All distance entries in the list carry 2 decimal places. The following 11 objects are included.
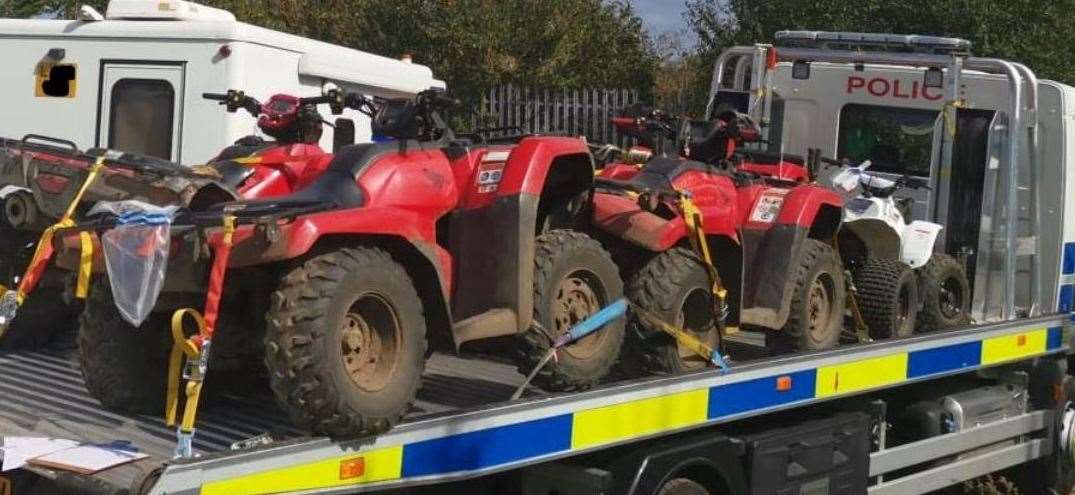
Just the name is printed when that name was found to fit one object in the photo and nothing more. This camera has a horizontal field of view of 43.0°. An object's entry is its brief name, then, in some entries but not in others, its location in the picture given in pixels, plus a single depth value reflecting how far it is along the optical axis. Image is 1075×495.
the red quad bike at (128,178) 5.24
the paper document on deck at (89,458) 3.80
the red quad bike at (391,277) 4.15
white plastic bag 4.07
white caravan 7.86
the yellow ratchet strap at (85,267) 4.18
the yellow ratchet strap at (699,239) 5.84
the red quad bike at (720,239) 5.76
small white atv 7.48
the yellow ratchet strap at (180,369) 3.90
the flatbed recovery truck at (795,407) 4.36
